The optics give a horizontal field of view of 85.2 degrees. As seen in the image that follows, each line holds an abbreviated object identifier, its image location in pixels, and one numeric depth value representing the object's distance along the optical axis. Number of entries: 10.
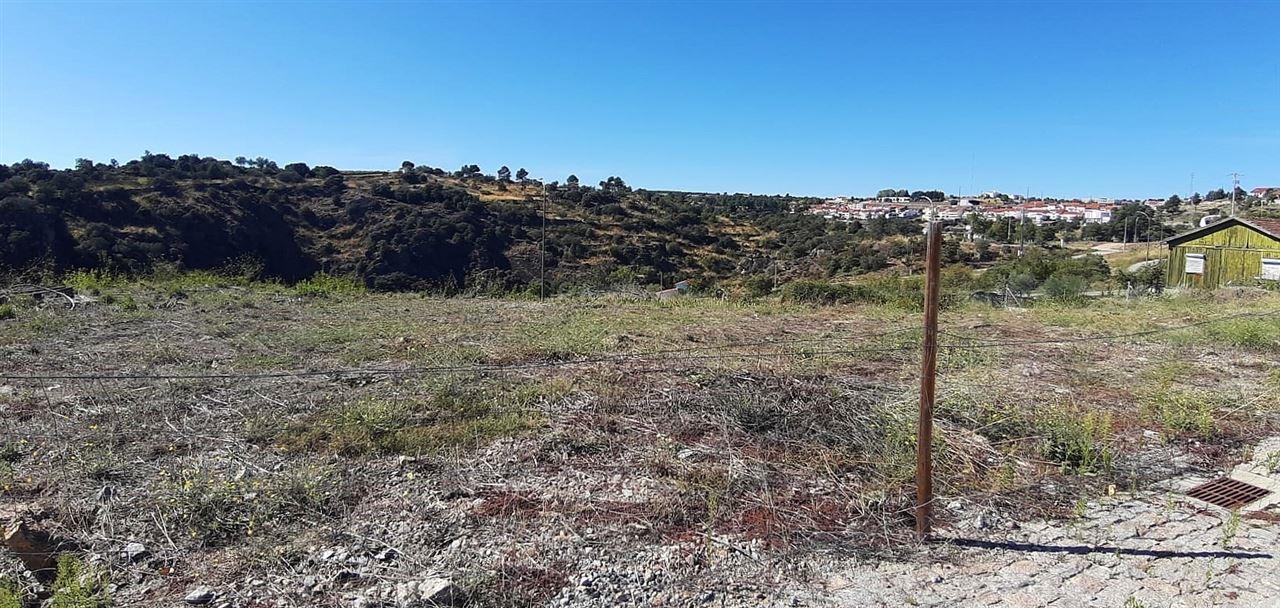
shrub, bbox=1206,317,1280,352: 8.49
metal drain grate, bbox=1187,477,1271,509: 3.95
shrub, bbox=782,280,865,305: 14.94
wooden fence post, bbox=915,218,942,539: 3.04
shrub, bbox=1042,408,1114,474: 4.38
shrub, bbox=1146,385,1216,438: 5.18
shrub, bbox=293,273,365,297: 13.89
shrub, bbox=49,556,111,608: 2.80
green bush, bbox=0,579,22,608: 2.71
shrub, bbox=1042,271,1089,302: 15.81
